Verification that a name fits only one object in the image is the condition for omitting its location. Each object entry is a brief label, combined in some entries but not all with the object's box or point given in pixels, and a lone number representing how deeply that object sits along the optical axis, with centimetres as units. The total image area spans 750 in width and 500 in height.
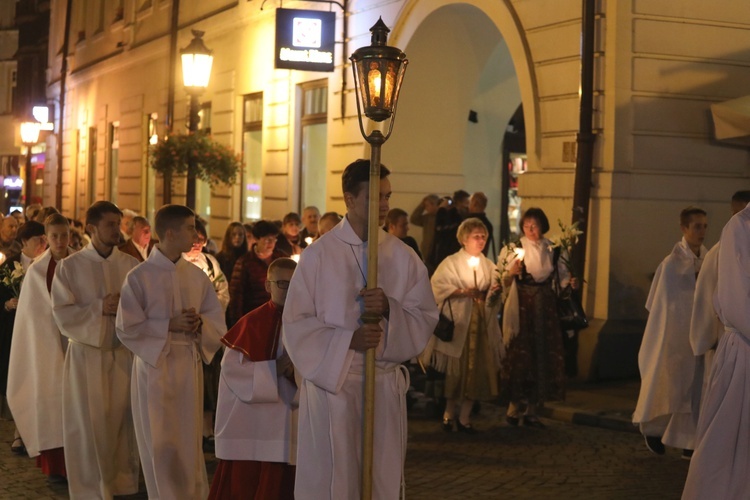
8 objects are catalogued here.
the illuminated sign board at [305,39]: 1811
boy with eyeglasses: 685
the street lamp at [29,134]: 3144
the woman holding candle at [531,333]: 1145
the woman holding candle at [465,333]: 1123
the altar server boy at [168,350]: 755
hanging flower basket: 1806
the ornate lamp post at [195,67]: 1589
